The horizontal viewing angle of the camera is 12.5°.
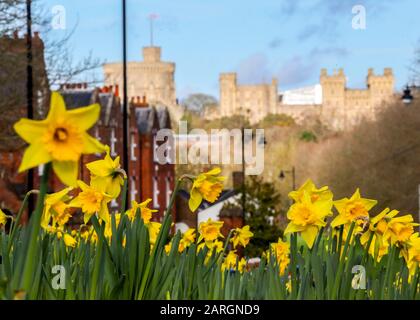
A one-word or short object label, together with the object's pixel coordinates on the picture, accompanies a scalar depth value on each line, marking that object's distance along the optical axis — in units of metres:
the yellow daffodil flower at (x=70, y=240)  9.47
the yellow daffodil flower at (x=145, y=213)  9.06
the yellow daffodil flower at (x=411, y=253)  7.95
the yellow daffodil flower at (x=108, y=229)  9.83
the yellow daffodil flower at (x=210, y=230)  9.38
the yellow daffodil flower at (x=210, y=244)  9.27
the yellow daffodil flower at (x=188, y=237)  10.85
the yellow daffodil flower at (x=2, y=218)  9.36
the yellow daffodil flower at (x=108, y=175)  7.41
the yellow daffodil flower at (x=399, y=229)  7.77
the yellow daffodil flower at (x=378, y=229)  7.78
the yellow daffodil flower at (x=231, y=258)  11.04
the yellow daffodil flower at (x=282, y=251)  9.95
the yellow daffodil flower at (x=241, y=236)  10.11
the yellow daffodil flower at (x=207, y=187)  7.29
